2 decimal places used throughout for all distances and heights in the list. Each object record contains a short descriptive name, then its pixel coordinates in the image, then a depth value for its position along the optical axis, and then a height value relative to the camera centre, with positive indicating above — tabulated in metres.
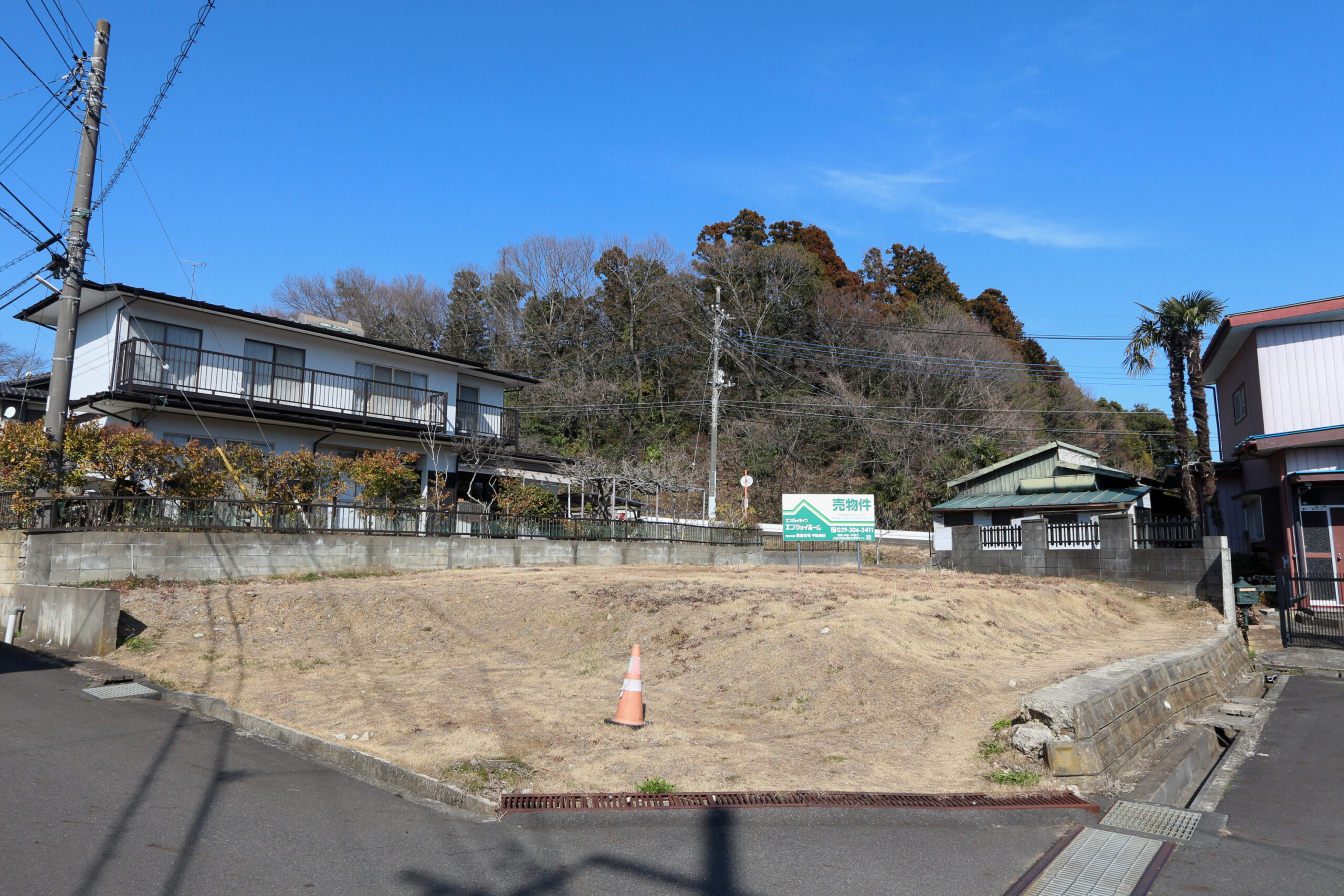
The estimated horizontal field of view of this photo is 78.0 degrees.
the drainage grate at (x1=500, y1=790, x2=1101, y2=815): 5.78 -1.81
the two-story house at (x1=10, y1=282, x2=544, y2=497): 21.81 +4.68
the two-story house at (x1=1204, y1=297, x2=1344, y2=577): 17.72 +2.40
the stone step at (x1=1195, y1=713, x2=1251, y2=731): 9.61 -2.09
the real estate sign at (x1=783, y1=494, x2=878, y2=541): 19.12 +0.63
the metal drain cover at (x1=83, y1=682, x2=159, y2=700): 9.30 -1.69
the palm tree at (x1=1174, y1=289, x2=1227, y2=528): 21.33 +4.71
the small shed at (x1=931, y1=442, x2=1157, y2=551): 26.25 +1.78
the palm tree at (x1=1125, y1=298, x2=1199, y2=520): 22.22 +5.41
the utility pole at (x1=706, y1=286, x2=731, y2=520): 32.91 +5.92
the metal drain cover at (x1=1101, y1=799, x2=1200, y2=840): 5.71 -1.95
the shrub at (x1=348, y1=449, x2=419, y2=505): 19.89 +1.61
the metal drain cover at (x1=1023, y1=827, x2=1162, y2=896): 4.66 -1.92
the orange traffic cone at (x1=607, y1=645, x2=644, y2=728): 7.91 -1.52
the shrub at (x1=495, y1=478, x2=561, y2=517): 24.73 +1.33
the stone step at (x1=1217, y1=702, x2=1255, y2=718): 10.59 -2.13
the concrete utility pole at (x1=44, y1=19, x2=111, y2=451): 15.66 +5.59
